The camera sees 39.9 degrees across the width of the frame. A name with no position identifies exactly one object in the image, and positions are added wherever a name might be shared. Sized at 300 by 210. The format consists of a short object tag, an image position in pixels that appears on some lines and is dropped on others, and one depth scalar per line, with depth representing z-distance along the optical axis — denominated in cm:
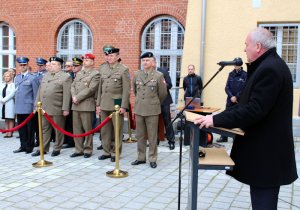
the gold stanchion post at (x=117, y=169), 611
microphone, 353
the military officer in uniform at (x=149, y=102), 675
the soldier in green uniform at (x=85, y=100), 739
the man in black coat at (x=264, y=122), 292
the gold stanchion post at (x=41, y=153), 681
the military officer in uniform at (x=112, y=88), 709
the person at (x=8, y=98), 982
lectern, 312
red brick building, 1237
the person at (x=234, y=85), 895
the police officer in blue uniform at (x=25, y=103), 809
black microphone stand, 390
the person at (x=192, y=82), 993
